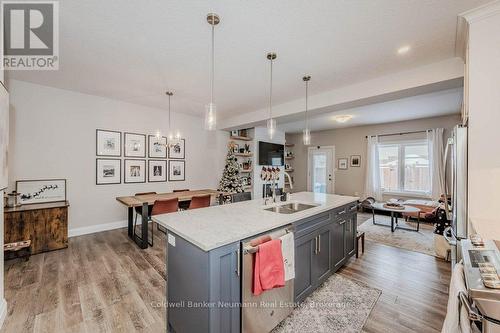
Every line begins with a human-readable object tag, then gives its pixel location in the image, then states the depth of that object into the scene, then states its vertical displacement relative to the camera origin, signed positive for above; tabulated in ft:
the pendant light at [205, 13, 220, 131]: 7.04 +1.63
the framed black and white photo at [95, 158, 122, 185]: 13.85 -0.48
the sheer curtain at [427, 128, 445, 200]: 17.56 +0.61
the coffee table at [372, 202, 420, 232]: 14.44 -3.09
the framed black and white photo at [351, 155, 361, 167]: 22.50 +0.55
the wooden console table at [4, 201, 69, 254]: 9.87 -3.05
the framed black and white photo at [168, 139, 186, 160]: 17.12 +1.15
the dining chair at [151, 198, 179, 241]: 11.24 -2.29
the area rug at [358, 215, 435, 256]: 11.90 -4.51
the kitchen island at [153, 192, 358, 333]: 4.50 -2.34
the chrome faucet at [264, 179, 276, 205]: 8.94 -1.38
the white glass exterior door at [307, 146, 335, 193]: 24.88 -0.54
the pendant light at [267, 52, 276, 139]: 8.38 +4.29
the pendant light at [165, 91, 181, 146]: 16.67 +2.91
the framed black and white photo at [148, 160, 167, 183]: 16.06 -0.52
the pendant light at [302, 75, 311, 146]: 10.48 +1.55
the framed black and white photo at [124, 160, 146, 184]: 14.98 -0.50
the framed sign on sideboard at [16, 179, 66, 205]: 11.38 -1.51
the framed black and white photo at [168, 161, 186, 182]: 17.10 -0.54
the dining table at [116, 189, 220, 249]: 11.25 -2.11
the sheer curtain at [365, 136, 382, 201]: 20.97 -0.53
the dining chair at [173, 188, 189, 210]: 13.77 -2.65
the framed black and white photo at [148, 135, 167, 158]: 16.06 +1.36
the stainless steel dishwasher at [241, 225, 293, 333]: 4.94 -3.56
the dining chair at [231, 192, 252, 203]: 10.35 -1.62
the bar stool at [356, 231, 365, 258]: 10.39 -3.72
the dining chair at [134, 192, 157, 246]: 12.62 -2.75
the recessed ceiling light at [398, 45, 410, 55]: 7.76 +4.37
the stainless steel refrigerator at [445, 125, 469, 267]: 6.00 -0.75
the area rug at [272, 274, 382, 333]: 5.98 -4.56
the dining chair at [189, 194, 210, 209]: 12.71 -2.25
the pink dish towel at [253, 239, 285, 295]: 5.04 -2.53
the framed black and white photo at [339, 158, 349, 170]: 23.49 +0.29
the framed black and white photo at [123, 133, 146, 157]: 14.93 +1.42
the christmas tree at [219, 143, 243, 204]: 18.73 -1.29
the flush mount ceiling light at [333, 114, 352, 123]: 16.67 +3.85
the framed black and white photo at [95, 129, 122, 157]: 13.83 +1.40
